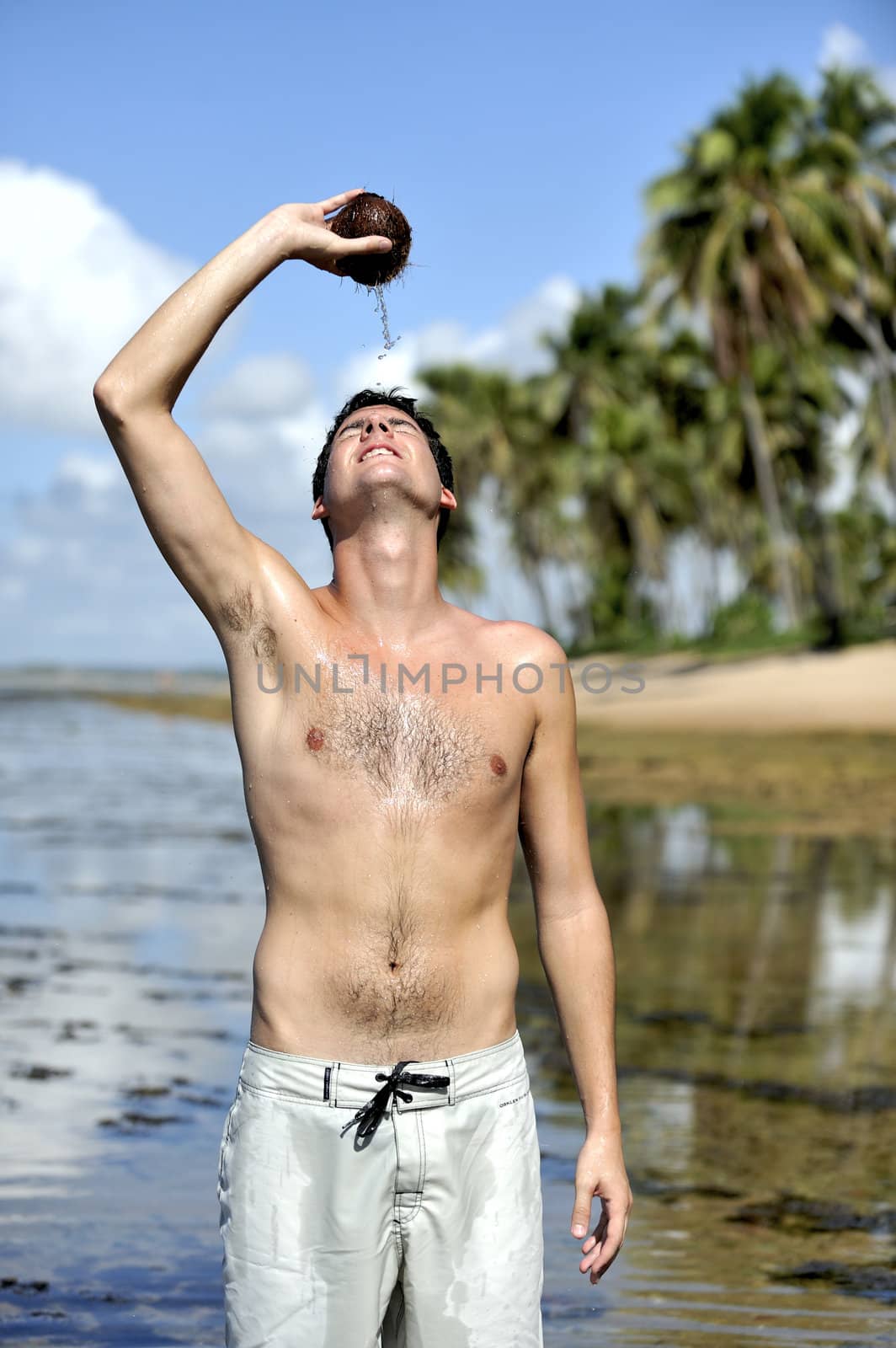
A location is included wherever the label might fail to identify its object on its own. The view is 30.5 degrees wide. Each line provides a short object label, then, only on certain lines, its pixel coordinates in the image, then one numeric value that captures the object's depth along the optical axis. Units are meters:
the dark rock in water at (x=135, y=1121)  6.36
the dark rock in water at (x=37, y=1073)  7.10
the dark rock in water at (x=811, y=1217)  5.33
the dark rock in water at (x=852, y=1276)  4.79
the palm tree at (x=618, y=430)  62.75
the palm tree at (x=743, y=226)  41.12
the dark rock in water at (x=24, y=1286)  4.78
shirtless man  2.58
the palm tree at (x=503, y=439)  69.56
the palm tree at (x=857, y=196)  41.38
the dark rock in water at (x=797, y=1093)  6.74
